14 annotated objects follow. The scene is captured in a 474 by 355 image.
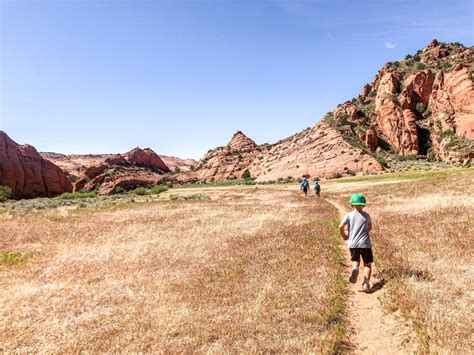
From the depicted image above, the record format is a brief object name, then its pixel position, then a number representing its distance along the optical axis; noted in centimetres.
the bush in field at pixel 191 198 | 4759
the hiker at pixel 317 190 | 3689
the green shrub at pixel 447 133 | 8938
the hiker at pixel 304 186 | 3934
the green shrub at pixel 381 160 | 8494
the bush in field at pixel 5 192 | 6859
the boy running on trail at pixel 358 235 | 924
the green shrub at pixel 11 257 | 1360
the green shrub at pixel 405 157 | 9044
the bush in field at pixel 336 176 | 8308
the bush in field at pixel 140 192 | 7226
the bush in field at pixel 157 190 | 7574
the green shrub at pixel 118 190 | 10131
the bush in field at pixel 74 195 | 7387
